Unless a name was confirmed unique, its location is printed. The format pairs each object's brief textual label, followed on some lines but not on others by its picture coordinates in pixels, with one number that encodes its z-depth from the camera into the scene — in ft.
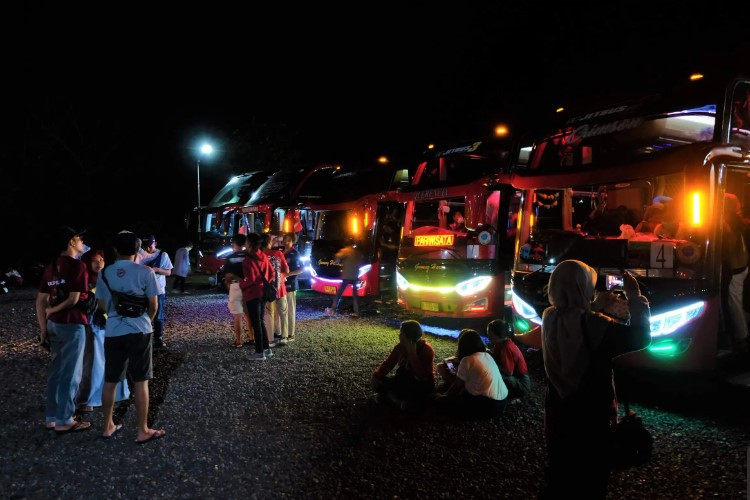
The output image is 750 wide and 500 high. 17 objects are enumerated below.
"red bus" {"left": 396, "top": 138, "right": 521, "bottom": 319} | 27.76
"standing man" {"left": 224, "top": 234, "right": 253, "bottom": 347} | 24.75
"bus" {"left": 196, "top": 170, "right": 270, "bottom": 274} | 58.34
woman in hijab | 8.61
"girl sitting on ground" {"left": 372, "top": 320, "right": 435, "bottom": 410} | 17.42
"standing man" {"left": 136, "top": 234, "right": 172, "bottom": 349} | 26.37
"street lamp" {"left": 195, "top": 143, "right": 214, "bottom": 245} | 62.87
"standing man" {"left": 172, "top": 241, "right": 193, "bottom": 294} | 47.47
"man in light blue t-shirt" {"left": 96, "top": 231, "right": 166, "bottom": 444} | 14.65
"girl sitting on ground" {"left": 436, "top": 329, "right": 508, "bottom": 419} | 16.10
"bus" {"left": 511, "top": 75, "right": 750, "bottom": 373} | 17.48
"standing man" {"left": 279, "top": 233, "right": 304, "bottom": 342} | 28.48
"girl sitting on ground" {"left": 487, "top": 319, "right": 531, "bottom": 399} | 17.69
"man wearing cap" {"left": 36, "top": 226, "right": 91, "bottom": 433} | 15.56
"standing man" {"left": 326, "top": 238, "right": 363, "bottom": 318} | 35.68
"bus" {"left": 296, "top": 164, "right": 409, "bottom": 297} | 37.01
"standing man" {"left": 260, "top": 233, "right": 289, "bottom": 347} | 25.71
